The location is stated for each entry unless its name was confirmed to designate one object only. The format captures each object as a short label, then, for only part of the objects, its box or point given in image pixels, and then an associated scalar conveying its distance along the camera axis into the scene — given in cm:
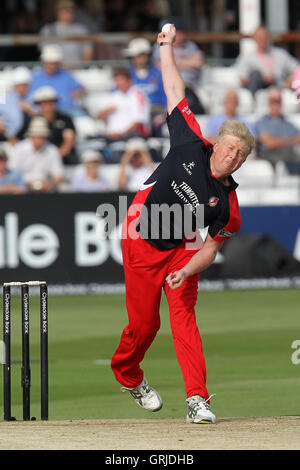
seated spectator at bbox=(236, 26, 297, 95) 1941
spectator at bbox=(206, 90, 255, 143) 1795
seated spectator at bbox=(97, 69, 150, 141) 1802
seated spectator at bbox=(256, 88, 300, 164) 1775
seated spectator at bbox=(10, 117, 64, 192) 1711
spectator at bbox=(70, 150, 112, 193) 1700
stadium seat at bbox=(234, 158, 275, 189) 1778
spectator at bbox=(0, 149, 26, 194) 1673
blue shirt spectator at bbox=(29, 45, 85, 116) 1831
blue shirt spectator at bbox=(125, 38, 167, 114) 1845
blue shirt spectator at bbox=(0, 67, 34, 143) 1767
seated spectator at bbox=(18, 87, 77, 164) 1753
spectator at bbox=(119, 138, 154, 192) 1727
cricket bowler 716
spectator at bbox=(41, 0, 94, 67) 1952
